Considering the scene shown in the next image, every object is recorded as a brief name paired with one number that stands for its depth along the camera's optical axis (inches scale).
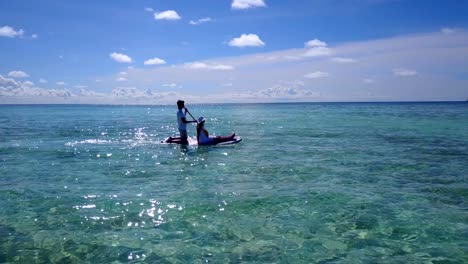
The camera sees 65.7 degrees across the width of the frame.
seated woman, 925.0
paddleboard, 980.4
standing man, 889.5
